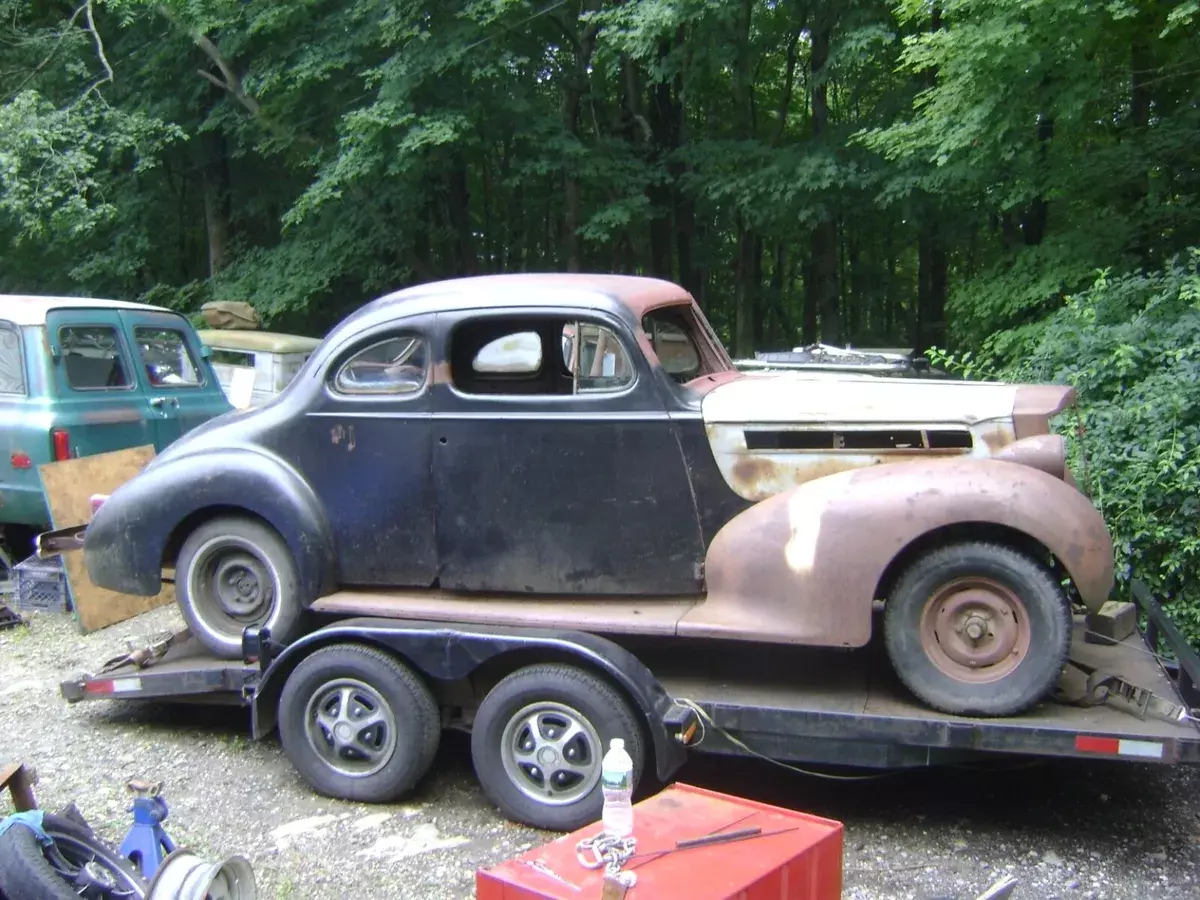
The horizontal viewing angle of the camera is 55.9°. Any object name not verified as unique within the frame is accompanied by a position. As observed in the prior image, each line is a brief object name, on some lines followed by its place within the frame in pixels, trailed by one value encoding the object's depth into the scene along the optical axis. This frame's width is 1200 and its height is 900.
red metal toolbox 2.88
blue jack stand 3.73
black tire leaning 3.36
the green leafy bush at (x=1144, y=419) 6.09
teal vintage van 7.97
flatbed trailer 4.11
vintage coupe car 4.28
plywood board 7.36
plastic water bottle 3.17
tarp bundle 15.65
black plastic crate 7.70
